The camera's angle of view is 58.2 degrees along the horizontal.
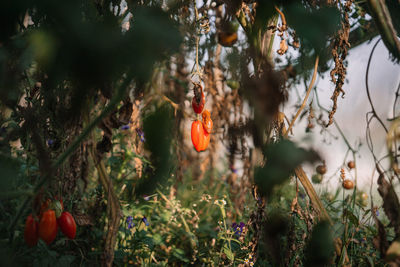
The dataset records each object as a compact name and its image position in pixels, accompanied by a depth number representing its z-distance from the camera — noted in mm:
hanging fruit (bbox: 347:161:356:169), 1842
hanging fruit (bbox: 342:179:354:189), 1735
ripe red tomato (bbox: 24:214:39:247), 820
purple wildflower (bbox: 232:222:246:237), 1327
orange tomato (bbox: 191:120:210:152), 1083
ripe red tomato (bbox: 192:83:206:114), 1011
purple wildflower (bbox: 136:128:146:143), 1359
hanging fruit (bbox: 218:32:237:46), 1054
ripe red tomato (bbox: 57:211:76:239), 899
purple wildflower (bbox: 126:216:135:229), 1386
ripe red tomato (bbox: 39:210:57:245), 833
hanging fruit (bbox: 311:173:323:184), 1906
